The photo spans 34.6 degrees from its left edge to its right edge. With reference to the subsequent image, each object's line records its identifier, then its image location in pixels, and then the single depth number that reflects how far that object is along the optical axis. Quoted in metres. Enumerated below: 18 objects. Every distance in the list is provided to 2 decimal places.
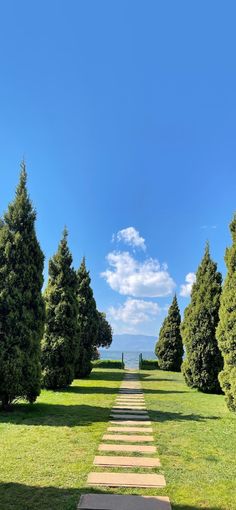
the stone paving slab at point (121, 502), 3.67
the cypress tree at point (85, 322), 19.94
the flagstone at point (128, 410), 9.71
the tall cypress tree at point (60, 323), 14.84
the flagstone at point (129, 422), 8.12
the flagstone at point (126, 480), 4.36
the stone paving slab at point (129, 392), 13.95
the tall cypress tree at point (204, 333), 15.39
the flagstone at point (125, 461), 5.13
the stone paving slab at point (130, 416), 8.82
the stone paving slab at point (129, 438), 6.63
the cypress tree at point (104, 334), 41.26
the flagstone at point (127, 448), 5.93
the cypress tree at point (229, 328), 10.33
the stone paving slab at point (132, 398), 12.02
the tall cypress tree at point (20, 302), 9.45
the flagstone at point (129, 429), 7.47
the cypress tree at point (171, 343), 28.67
